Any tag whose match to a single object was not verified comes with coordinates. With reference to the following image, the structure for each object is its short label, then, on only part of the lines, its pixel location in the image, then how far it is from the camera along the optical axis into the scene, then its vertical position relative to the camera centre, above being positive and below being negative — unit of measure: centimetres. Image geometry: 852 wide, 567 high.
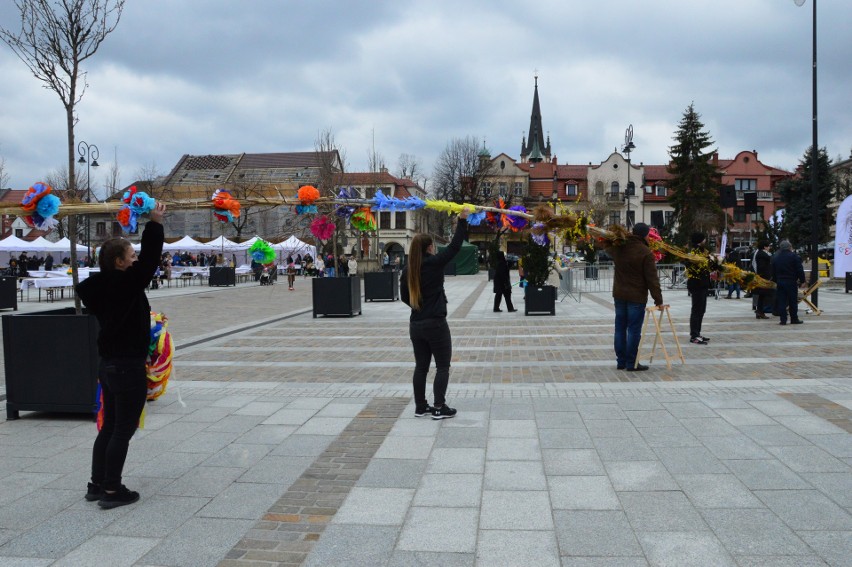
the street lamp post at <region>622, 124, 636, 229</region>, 3143 +541
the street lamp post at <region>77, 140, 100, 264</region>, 2241 +399
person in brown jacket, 861 -43
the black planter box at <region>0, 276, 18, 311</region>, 1877 -71
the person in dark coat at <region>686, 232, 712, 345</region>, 1114 -68
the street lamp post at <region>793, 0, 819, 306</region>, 1650 +78
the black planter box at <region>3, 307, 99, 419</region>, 629 -91
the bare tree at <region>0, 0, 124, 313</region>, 868 +291
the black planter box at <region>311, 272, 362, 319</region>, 1667 -89
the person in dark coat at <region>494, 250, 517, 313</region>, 1711 -72
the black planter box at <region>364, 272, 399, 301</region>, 2139 -87
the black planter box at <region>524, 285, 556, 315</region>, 1648 -109
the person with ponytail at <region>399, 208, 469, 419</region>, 621 -51
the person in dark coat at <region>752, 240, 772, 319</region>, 1573 -20
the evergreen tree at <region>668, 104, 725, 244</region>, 5788 +670
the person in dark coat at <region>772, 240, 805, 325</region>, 1334 -48
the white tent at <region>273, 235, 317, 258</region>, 3272 +81
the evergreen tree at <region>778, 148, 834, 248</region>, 4569 +390
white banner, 1991 +32
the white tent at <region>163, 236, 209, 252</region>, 3691 +95
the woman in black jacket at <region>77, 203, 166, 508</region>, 416 -48
